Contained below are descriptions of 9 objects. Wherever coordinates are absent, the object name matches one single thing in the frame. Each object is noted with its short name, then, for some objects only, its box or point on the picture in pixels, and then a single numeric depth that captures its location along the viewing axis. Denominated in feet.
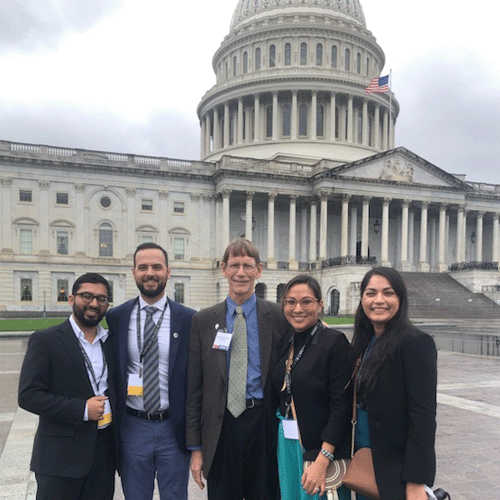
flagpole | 235.36
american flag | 176.04
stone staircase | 137.49
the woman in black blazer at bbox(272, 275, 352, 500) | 13.47
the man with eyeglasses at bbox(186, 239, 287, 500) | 15.39
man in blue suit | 15.64
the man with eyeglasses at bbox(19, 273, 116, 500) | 14.33
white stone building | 160.15
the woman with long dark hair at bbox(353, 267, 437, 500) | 12.01
